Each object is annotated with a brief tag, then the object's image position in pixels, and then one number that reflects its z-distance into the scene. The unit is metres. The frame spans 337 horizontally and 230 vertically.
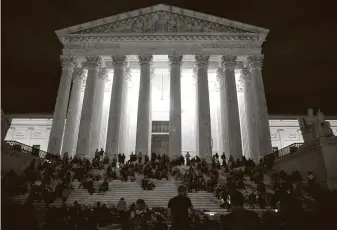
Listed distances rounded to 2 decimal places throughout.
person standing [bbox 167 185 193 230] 5.88
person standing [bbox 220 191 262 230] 4.38
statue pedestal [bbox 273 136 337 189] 17.98
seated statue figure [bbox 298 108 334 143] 19.27
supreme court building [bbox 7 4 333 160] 31.83
